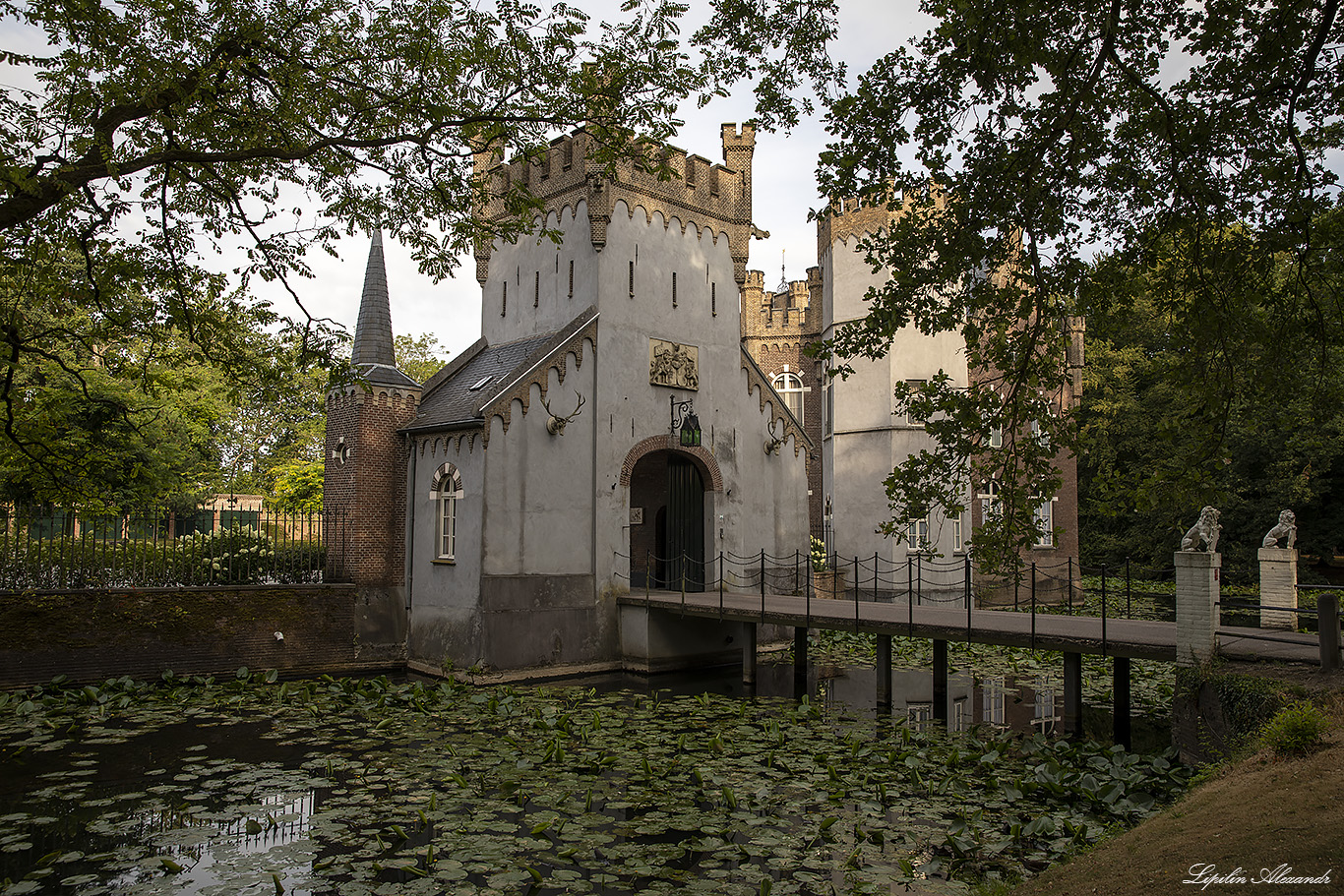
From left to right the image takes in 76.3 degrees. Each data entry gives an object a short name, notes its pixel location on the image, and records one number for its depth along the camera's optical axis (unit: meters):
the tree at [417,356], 40.41
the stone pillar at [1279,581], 13.51
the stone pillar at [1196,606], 9.23
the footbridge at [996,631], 9.55
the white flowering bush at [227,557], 15.62
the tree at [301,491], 24.28
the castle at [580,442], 15.62
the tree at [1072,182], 6.02
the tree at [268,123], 6.82
